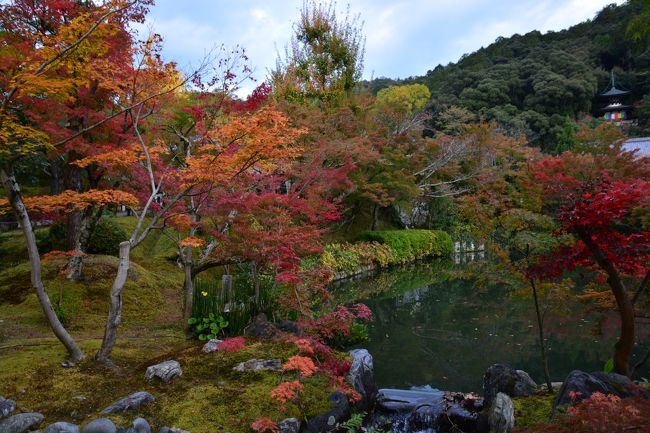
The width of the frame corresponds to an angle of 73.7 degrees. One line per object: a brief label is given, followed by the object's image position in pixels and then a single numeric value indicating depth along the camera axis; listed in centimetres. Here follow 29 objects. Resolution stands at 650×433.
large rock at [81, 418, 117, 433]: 336
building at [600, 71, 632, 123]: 3005
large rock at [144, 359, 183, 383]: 438
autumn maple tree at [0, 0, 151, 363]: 409
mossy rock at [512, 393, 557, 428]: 391
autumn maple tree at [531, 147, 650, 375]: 346
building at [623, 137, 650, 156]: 2306
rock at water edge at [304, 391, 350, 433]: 408
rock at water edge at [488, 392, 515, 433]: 391
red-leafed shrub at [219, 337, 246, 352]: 471
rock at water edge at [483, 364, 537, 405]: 455
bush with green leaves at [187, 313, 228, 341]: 594
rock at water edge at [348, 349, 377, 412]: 484
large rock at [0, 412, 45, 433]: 334
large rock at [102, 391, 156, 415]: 375
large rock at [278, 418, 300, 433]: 385
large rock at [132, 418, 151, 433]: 349
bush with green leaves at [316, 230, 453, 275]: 1344
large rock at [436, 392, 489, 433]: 444
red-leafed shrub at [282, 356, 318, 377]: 381
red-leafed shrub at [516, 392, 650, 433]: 213
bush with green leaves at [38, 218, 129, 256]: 944
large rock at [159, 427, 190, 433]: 355
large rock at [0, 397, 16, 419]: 355
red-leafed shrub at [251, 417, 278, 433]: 359
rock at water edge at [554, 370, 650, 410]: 350
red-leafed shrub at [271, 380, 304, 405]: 372
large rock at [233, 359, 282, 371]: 475
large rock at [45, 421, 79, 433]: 329
